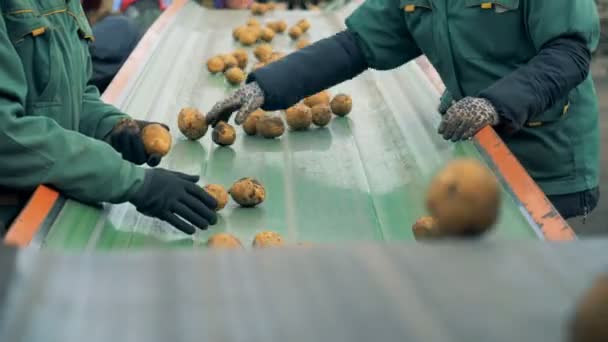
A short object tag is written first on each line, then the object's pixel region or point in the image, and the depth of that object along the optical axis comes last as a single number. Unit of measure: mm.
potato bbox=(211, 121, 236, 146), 2547
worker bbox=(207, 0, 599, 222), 2133
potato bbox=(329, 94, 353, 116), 2875
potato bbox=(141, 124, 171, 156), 2250
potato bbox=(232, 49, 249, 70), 3639
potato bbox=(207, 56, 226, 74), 3482
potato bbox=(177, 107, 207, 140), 2578
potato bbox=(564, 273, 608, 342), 575
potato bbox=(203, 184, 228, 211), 2070
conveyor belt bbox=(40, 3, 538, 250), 1889
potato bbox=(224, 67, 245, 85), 3330
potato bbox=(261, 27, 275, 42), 4207
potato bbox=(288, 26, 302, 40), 4414
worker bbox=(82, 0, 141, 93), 4004
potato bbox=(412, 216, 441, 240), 1785
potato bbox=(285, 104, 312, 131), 2734
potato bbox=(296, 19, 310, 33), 4540
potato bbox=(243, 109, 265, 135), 2678
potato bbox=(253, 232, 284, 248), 1843
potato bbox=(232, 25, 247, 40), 4211
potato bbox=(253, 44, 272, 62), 3760
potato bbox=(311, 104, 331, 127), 2771
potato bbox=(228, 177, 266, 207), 2098
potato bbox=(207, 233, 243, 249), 1798
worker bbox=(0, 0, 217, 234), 1763
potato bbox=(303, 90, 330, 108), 2955
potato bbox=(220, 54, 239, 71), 3530
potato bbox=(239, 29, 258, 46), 4129
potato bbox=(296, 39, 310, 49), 4120
